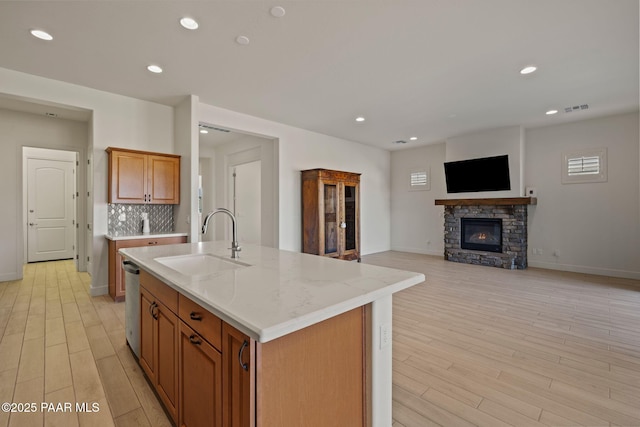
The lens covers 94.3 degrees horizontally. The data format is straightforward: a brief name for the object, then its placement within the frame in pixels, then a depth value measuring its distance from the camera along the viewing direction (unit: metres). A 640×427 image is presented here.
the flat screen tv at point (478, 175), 5.85
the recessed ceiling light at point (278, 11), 2.33
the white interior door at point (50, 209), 6.26
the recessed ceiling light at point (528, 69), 3.33
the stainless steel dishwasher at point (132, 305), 2.19
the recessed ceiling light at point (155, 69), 3.27
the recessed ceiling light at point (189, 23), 2.47
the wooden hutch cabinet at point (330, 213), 5.62
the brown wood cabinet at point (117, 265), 3.69
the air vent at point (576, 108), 4.59
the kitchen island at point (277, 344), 0.98
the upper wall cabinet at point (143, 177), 3.90
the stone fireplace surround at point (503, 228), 5.72
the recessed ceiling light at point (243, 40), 2.72
